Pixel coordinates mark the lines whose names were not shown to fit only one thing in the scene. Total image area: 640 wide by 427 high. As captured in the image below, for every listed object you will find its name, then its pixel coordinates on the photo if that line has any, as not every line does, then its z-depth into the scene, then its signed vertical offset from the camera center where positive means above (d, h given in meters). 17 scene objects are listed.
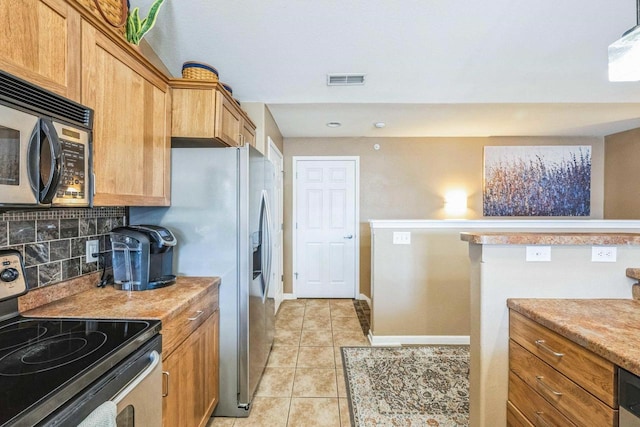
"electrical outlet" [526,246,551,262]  1.44 -0.19
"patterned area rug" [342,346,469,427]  1.85 -1.30
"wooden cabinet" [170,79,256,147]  1.84 +0.66
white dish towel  0.75 -0.56
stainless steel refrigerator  1.82 -0.11
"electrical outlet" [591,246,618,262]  1.42 -0.19
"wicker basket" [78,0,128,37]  1.23 +0.91
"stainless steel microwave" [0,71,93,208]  0.85 +0.22
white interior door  4.30 -0.20
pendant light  1.27 +0.74
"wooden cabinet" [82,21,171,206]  1.22 +0.45
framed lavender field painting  4.23 +0.53
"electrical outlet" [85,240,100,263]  1.59 -0.22
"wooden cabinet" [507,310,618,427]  0.93 -0.63
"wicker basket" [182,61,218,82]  1.90 +0.95
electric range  0.67 -0.44
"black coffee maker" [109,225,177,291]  1.53 -0.24
